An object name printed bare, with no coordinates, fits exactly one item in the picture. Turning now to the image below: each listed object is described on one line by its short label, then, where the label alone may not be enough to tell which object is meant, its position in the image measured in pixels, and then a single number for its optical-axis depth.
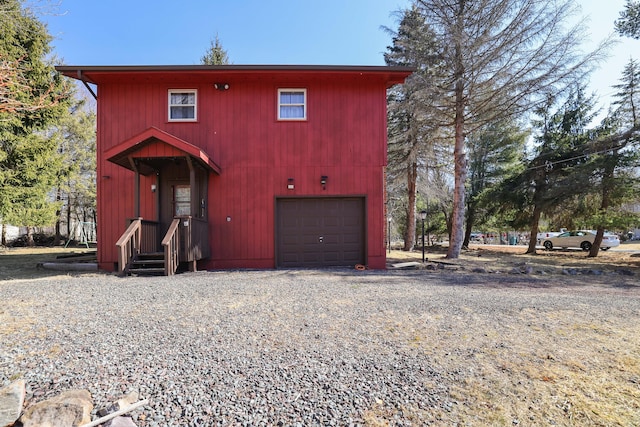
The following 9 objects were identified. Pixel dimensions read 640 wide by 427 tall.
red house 8.34
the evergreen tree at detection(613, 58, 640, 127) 12.91
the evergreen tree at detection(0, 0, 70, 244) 11.36
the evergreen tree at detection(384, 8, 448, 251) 11.05
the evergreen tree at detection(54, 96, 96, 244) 16.73
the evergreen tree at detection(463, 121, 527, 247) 19.81
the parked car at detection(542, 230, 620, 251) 17.31
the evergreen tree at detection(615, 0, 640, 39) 10.13
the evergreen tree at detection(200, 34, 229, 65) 18.09
